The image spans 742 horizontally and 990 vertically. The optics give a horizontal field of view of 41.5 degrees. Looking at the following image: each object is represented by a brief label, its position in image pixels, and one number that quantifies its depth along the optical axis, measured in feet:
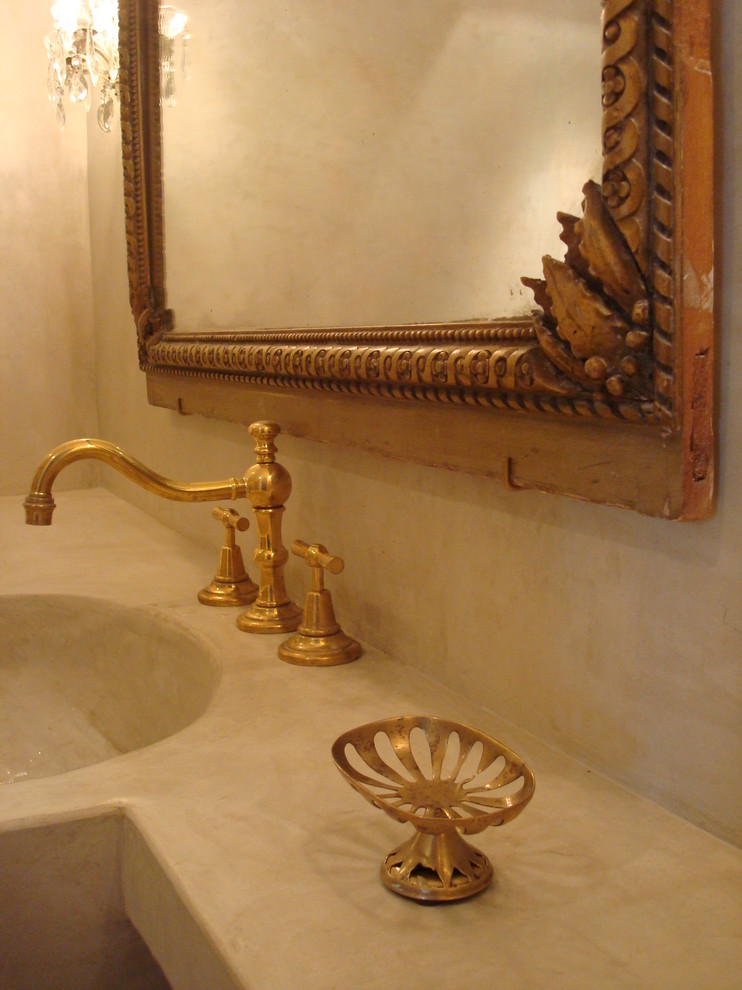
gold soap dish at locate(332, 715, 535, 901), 1.59
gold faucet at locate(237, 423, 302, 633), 2.98
